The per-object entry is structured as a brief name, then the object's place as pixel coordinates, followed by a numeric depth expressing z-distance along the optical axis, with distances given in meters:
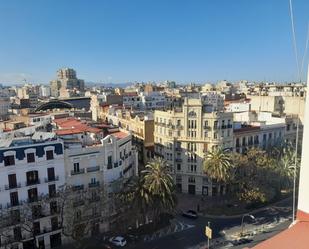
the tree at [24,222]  35.19
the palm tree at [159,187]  40.62
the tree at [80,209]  37.94
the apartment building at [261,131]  58.01
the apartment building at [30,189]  35.44
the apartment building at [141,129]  64.56
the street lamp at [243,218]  41.89
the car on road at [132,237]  40.78
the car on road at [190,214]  46.81
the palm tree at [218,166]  48.03
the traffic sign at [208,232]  34.79
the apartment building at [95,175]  39.38
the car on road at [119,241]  39.28
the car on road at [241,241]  38.38
